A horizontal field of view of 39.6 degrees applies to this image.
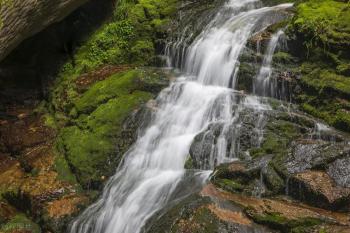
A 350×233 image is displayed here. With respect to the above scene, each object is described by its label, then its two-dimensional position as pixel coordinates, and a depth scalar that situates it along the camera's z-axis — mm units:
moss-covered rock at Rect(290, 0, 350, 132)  8359
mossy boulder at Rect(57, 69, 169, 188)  9266
